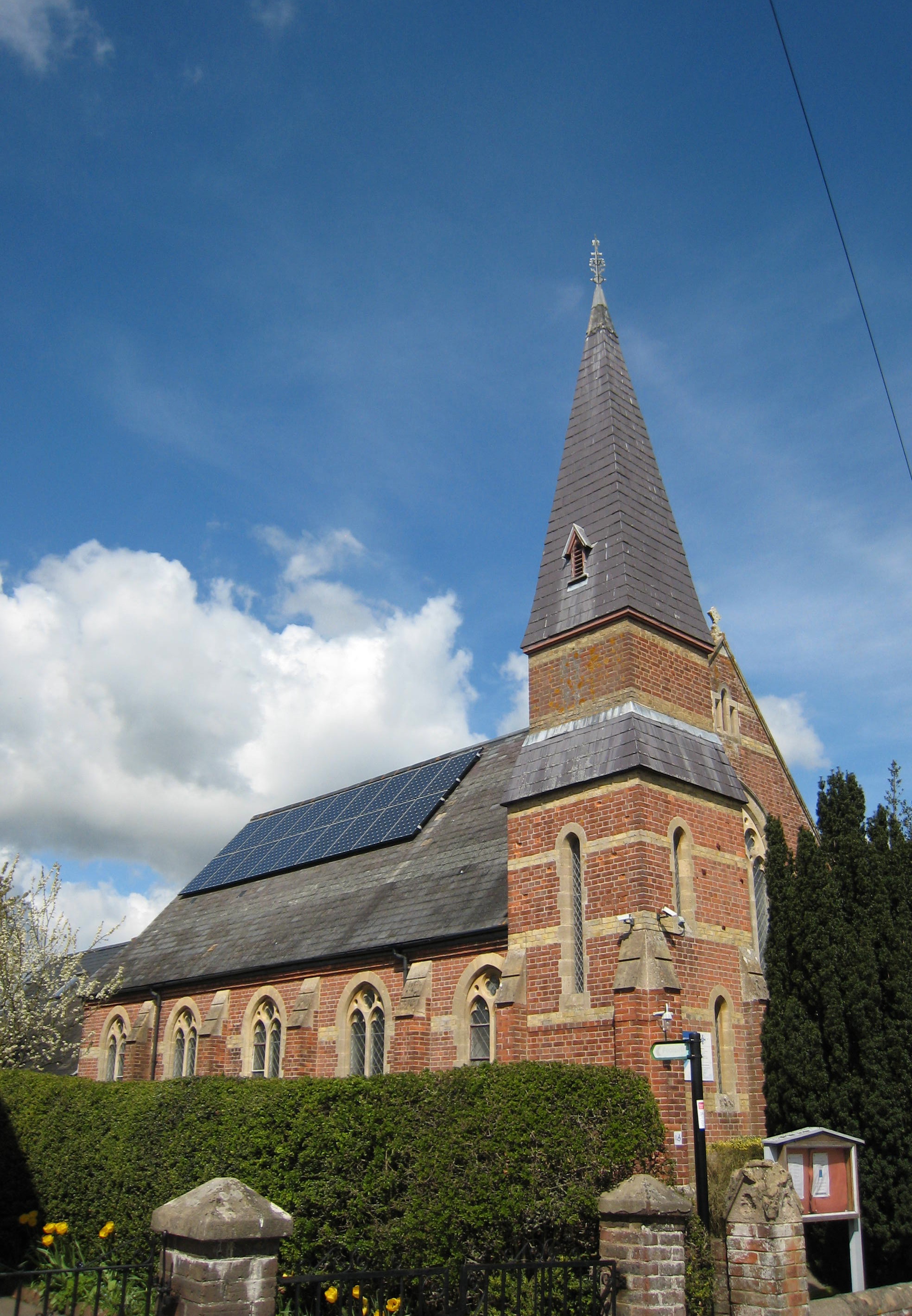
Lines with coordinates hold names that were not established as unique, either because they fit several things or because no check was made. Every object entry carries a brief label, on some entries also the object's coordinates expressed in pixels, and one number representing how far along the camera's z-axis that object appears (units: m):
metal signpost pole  11.61
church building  15.07
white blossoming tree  25.17
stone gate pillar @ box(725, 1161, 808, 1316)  9.12
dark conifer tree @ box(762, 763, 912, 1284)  13.59
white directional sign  11.56
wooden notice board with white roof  12.07
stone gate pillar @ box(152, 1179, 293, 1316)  6.05
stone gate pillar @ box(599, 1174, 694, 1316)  8.31
